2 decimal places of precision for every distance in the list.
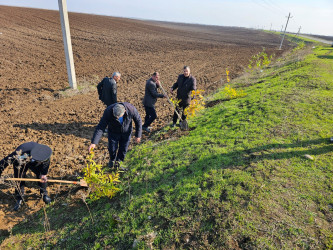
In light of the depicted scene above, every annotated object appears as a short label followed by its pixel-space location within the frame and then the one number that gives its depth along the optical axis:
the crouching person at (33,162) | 3.56
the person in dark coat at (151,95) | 6.10
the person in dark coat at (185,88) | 6.01
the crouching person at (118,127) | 4.13
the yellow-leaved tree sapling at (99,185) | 3.68
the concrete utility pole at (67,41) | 8.24
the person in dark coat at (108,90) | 6.06
